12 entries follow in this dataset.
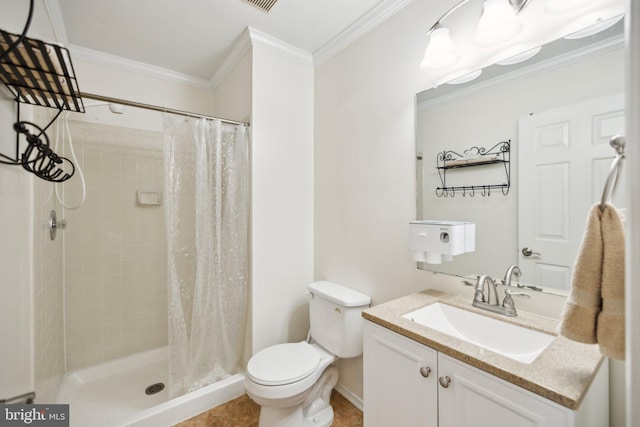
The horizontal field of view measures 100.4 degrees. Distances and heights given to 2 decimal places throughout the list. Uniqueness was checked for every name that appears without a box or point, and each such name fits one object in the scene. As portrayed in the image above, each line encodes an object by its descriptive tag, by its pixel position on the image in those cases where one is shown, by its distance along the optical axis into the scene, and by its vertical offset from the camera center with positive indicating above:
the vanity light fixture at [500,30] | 0.92 +0.71
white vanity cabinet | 0.69 -0.58
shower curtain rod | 1.33 +0.60
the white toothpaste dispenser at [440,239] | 1.18 -0.13
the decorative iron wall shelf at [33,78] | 0.70 +0.42
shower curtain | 1.64 -0.23
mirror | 0.92 +0.39
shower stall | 1.65 -0.39
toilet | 1.35 -0.84
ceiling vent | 1.53 +1.21
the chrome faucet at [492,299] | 1.07 -0.37
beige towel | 0.58 -0.18
